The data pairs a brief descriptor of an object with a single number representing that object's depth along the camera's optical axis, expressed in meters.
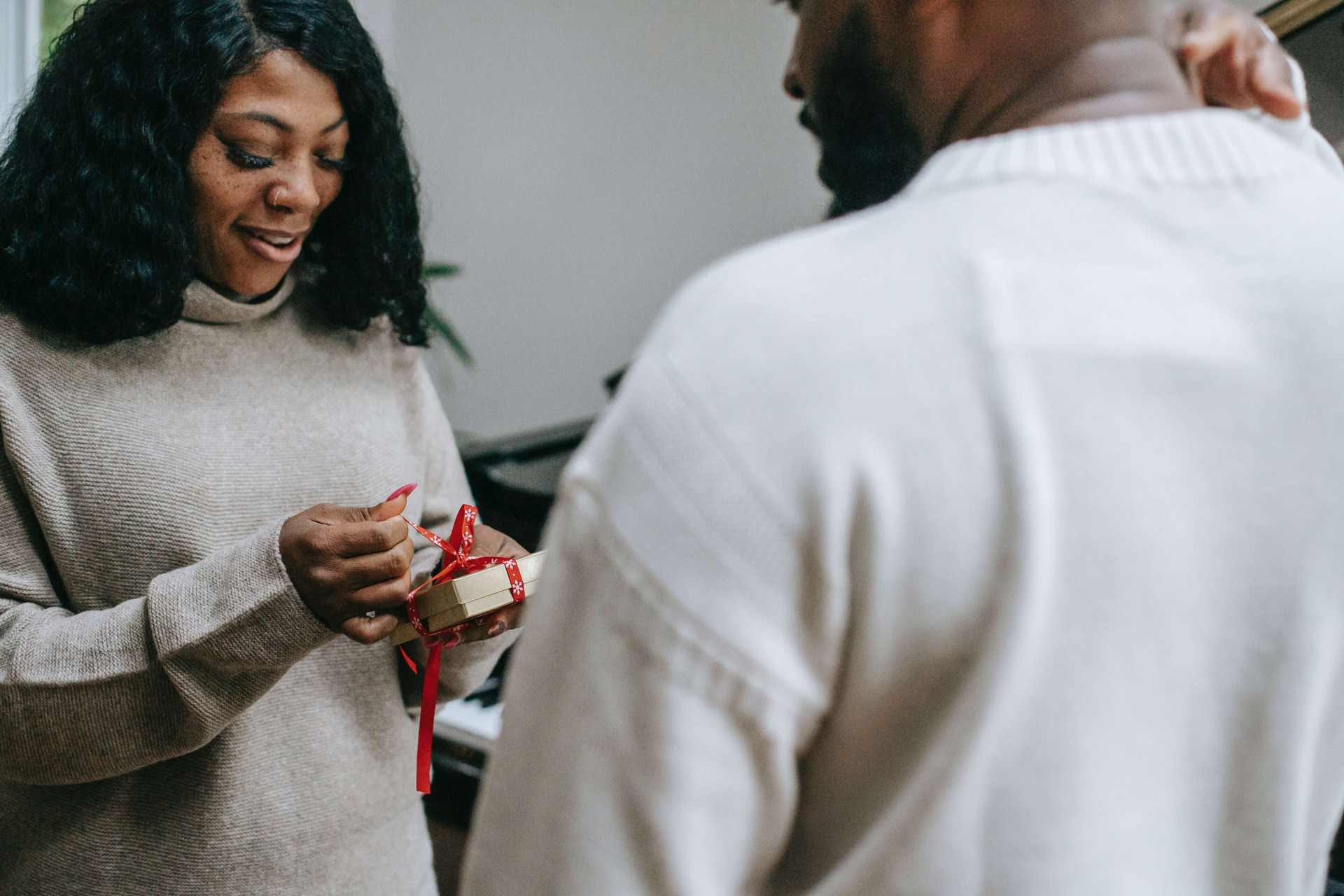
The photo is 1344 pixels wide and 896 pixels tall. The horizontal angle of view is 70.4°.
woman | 0.95
